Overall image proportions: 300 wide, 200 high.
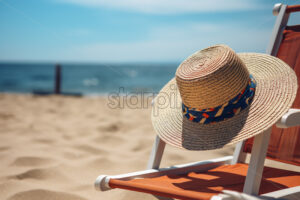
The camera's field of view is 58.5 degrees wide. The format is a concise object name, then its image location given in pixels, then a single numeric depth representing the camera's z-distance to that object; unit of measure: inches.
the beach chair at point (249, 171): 45.7
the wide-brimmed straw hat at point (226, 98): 47.8
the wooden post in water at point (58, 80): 301.7
